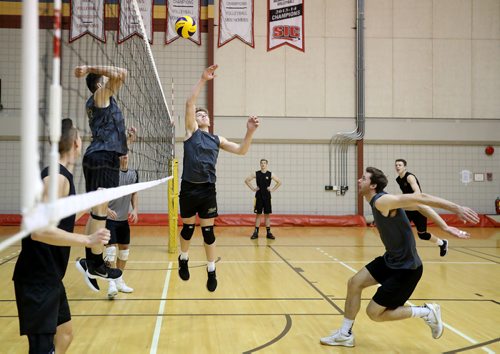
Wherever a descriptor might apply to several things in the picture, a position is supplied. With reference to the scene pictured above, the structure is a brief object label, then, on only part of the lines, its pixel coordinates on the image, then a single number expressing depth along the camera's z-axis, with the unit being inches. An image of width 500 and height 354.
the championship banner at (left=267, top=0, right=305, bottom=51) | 584.7
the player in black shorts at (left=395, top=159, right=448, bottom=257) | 315.6
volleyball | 235.5
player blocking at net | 164.7
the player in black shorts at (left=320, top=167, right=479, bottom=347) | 162.7
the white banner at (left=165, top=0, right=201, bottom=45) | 567.2
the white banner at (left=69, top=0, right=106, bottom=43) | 484.3
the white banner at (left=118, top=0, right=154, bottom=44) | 564.7
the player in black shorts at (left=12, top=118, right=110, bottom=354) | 107.4
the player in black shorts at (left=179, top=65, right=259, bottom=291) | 202.8
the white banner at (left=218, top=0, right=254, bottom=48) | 577.9
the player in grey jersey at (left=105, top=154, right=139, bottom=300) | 232.4
